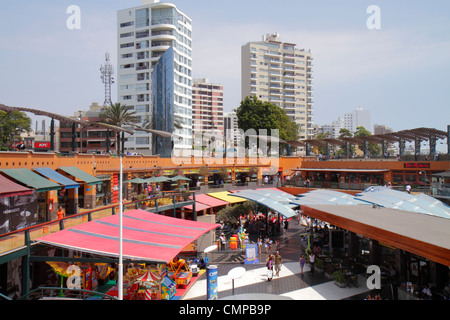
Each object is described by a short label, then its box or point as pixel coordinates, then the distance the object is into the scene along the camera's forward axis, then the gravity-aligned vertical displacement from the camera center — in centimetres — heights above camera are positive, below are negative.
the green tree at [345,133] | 9588 +529
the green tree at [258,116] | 6144 +645
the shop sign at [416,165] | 3488 -144
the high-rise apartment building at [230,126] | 13475 +1094
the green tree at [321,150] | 9800 +40
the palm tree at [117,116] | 5172 +554
